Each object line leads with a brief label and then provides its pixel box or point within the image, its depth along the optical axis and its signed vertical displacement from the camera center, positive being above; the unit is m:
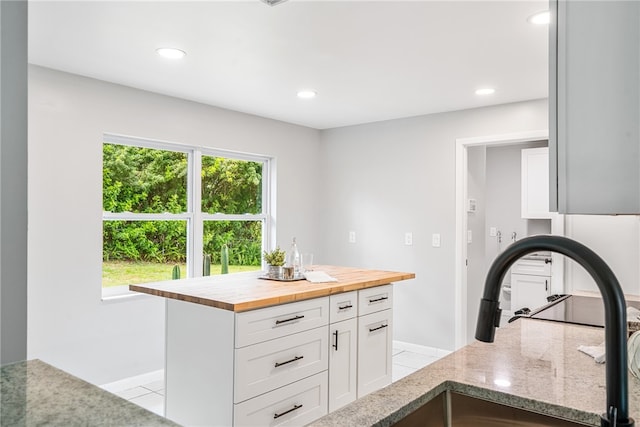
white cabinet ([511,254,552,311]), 5.08 -0.65
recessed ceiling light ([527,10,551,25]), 2.22 +0.97
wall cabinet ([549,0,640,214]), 0.55 +0.14
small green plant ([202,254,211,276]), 4.11 -0.40
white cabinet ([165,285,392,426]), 2.30 -0.76
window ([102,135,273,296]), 3.61 +0.07
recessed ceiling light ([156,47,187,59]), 2.71 +0.98
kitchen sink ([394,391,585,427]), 1.15 -0.49
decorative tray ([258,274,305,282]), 2.98 -0.37
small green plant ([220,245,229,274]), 4.22 -0.36
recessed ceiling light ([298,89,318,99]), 3.65 +1.00
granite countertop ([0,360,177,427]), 0.87 -0.37
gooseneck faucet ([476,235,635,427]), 0.65 -0.12
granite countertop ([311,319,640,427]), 1.08 -0.43
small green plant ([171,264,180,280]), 3.84 -0.44
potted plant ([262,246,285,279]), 3.03 -0.28
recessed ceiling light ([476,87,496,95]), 3.57 +1.00
